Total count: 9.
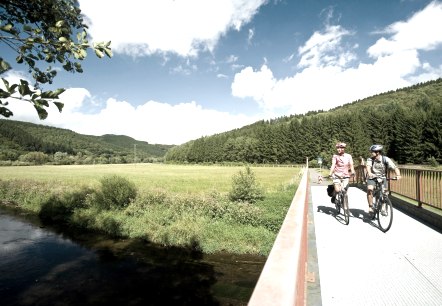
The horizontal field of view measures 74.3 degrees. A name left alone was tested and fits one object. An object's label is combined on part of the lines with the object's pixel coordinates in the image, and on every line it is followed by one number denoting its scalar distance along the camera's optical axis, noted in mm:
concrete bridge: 1824
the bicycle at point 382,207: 7031
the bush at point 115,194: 19938
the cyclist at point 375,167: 7809
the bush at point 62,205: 20302
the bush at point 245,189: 19047
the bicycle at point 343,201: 7777
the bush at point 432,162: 53125
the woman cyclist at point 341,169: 8445
